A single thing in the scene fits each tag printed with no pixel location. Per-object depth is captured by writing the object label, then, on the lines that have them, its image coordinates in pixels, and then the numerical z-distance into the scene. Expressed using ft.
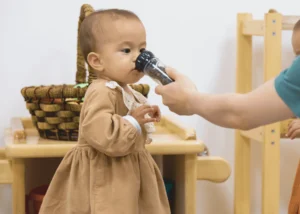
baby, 5.91
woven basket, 7.05
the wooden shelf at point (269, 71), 7.50
